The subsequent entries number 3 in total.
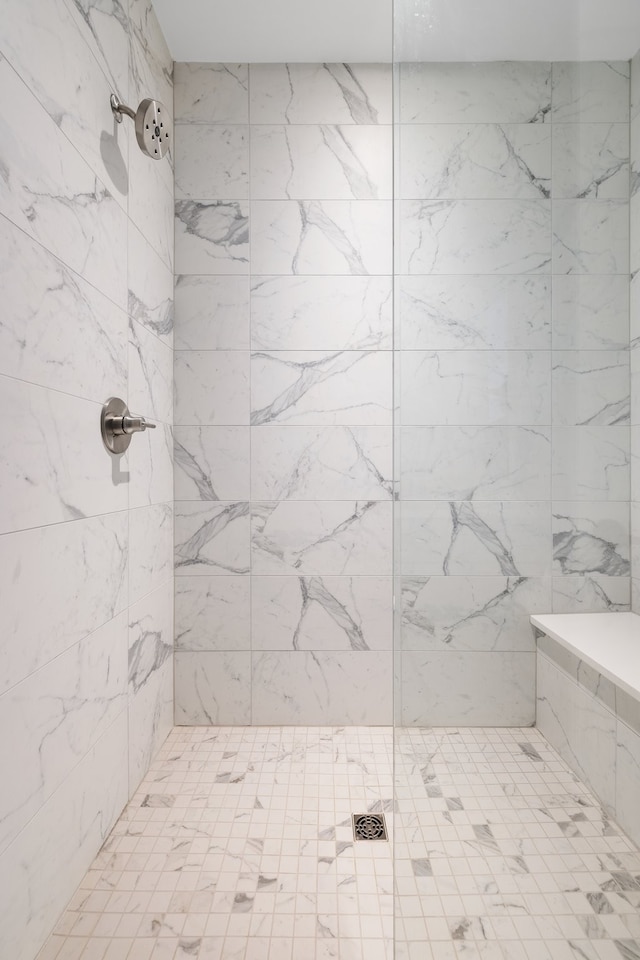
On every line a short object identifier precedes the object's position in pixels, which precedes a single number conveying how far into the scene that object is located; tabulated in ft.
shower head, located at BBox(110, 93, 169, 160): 4.56
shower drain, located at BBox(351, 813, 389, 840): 4.45
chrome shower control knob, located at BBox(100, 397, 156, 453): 4.43
